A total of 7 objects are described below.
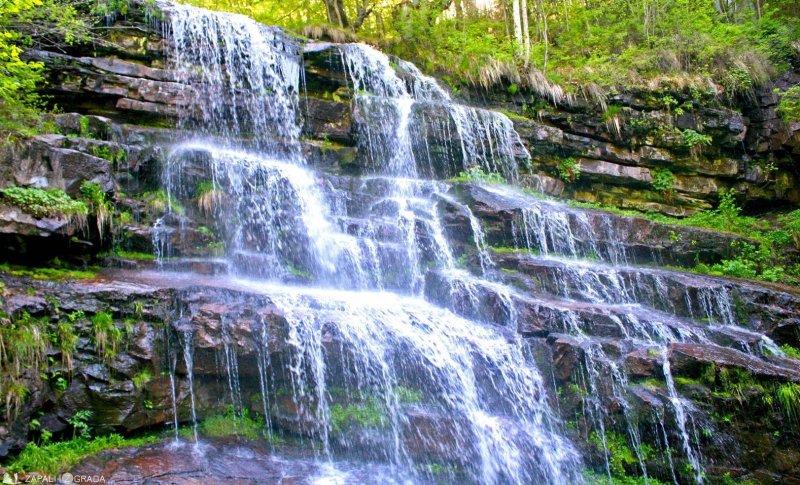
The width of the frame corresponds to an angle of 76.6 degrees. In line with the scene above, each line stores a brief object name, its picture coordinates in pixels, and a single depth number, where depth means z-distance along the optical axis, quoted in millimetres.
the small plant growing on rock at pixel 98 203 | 8172
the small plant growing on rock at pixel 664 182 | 15812
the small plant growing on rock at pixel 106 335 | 6438
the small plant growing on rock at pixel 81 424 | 6039
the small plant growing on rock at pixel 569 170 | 15469
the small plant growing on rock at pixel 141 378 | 6484
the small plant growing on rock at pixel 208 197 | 10117
